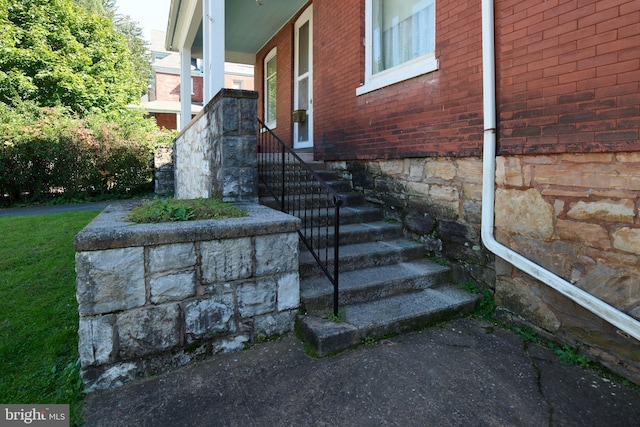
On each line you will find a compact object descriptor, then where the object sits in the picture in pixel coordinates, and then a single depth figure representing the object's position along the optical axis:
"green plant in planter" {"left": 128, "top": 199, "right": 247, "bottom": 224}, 2.59
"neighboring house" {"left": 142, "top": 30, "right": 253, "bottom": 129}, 19.08
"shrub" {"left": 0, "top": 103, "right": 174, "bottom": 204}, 8.73
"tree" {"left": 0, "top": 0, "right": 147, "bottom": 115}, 12.70
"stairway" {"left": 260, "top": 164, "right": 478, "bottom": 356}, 2.59
